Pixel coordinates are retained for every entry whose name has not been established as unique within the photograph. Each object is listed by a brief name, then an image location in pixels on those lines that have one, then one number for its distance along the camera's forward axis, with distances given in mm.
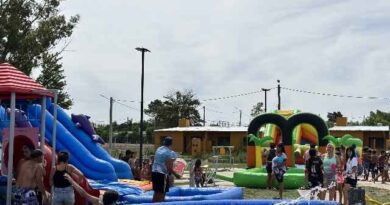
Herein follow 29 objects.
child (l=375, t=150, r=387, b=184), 21269
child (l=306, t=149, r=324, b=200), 11966
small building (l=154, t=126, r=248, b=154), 48625
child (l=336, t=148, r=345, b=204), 11711
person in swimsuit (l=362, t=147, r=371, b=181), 22484
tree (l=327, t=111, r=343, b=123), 82188
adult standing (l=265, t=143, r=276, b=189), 16531
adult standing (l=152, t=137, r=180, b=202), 9914
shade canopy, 9266
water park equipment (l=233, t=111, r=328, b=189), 21828
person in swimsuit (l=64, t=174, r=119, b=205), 6399
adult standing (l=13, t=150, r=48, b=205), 8086
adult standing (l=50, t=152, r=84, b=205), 8203
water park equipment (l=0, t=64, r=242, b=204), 9484
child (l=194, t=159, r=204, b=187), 16752
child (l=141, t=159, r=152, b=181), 17716
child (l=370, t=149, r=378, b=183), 21875
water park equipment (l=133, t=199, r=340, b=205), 9858
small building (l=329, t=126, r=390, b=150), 43219
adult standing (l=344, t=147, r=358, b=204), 11859
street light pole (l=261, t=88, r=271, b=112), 48712
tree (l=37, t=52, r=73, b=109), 23734
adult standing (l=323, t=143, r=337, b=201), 11547
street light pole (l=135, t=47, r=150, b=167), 23705
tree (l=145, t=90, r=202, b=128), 65125
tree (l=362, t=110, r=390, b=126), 63856
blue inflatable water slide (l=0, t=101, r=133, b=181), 14570
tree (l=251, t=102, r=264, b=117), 74250
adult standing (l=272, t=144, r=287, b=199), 14037
